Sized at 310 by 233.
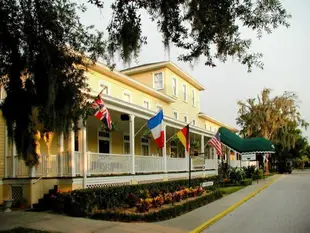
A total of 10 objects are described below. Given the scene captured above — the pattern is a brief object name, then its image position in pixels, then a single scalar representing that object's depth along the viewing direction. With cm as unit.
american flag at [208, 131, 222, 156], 2495
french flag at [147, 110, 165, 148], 1708
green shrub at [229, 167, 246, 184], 2881
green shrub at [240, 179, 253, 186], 2811
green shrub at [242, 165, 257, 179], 3597
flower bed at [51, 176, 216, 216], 1279
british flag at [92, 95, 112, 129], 1384
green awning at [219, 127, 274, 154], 3412
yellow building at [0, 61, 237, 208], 1455
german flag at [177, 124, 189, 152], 1902
